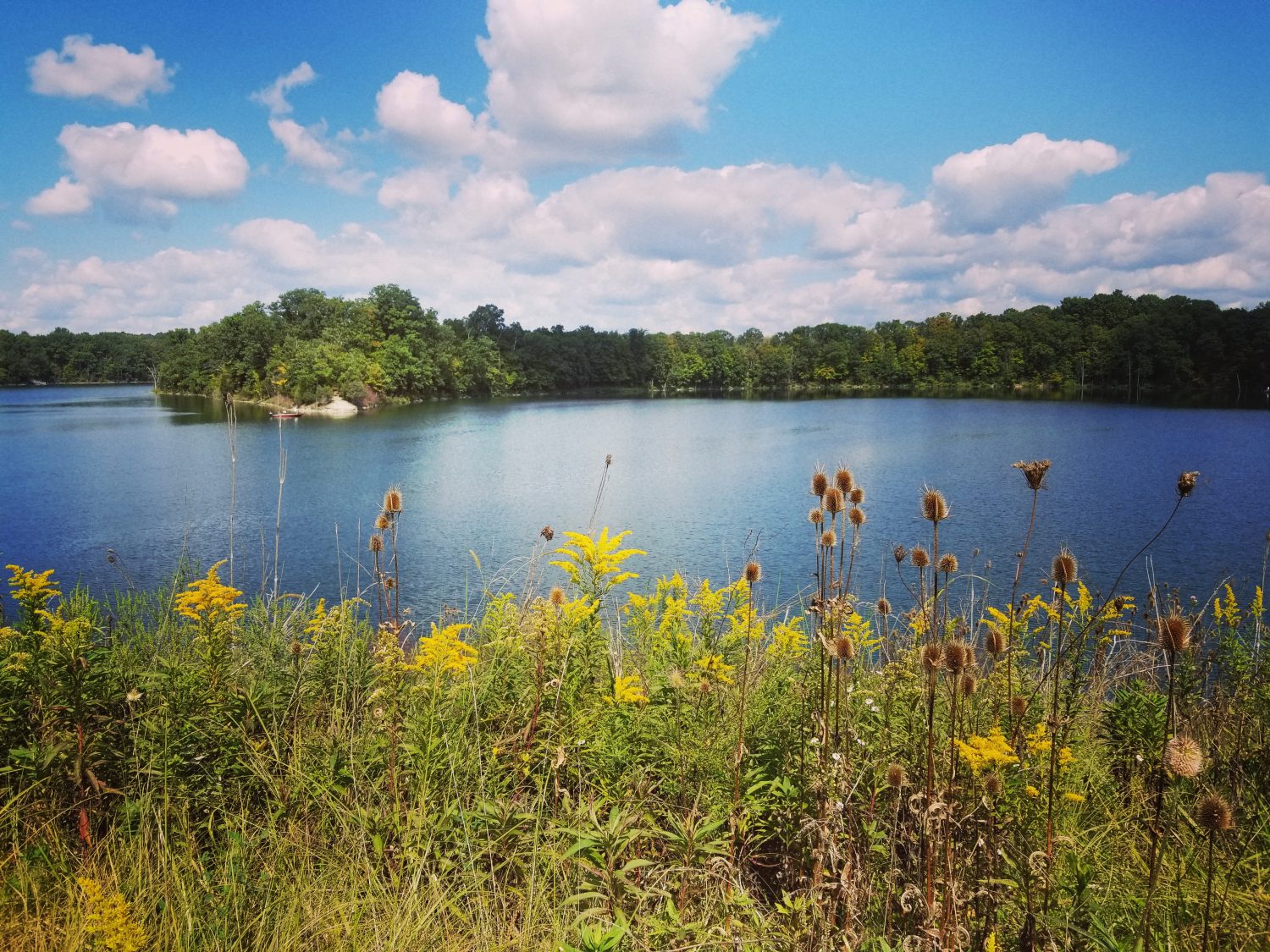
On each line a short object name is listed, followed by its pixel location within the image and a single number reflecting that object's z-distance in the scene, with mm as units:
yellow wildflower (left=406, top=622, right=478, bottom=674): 3387
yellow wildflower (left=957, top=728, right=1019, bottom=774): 2432
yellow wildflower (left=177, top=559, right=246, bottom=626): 3471
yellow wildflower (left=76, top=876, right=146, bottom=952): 1866
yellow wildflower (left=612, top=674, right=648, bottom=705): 3225
